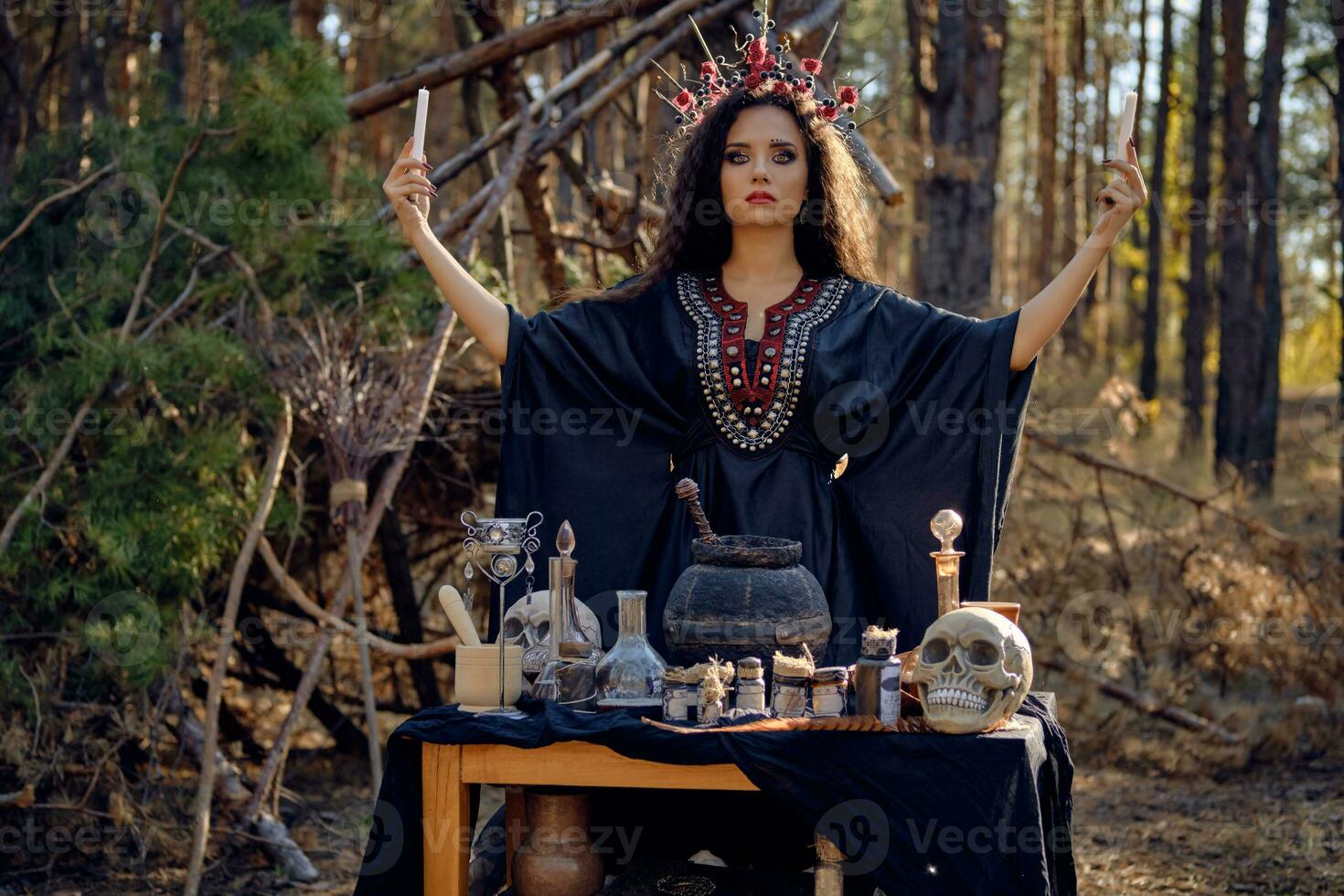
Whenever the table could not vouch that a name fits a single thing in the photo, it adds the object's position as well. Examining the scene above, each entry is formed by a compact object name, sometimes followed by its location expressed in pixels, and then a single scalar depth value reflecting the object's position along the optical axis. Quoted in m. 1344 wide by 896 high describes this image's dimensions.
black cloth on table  2.79
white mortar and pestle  3.14
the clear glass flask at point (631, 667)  3.10
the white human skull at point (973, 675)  2.84
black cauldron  3.11
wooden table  2.91
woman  3.81
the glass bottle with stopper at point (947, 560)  3.18
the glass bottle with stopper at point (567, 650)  3.13
